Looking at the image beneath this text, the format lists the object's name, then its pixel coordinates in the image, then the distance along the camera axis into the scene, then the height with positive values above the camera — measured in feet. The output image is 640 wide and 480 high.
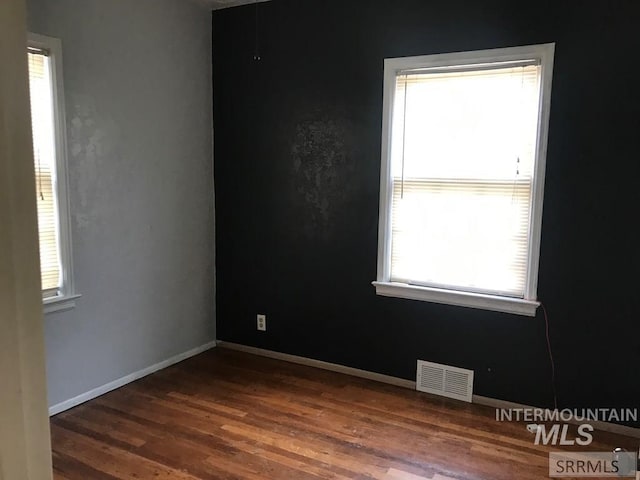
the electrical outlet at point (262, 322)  12.69 -3.54
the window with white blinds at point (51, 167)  8.80 +0.22
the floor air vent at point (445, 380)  10.32 -4.09
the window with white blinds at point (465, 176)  9.30 +0.20
